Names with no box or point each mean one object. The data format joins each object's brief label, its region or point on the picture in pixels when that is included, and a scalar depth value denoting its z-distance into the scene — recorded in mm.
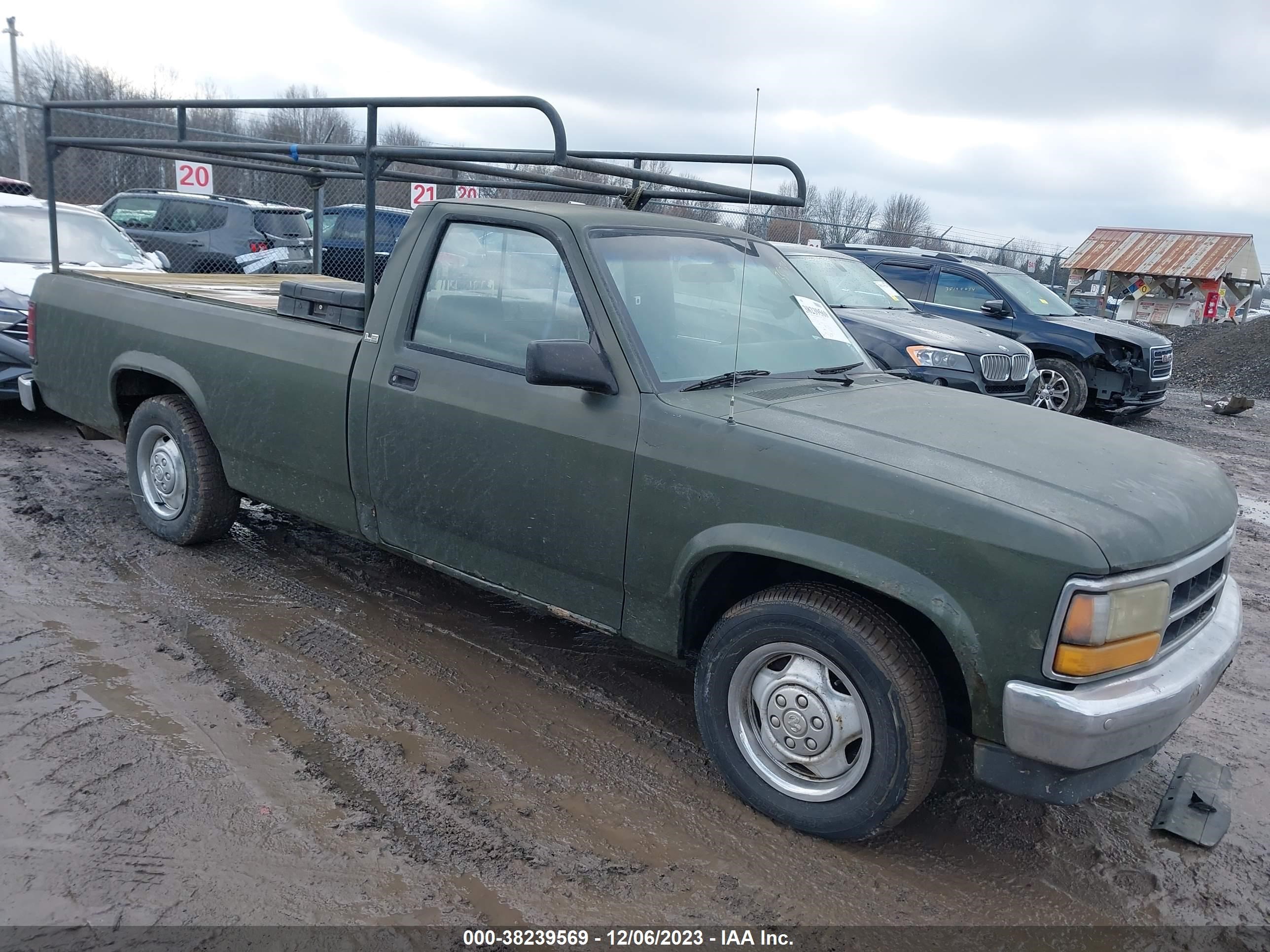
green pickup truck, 2646
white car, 7188
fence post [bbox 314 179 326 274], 7449
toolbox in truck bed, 4207
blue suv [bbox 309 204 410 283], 12836
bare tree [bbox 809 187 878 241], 22438
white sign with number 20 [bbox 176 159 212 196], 9359
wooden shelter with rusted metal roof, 30406
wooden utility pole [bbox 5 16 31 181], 20375
